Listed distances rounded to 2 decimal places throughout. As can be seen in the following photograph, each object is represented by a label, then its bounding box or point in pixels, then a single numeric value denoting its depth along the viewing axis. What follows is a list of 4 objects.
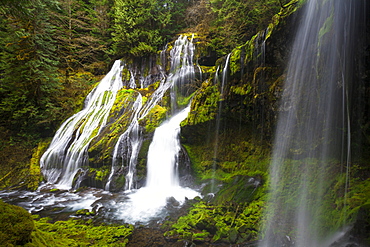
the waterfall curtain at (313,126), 3.95
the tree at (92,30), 14.02
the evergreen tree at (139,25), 13.07
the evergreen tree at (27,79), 9.33
